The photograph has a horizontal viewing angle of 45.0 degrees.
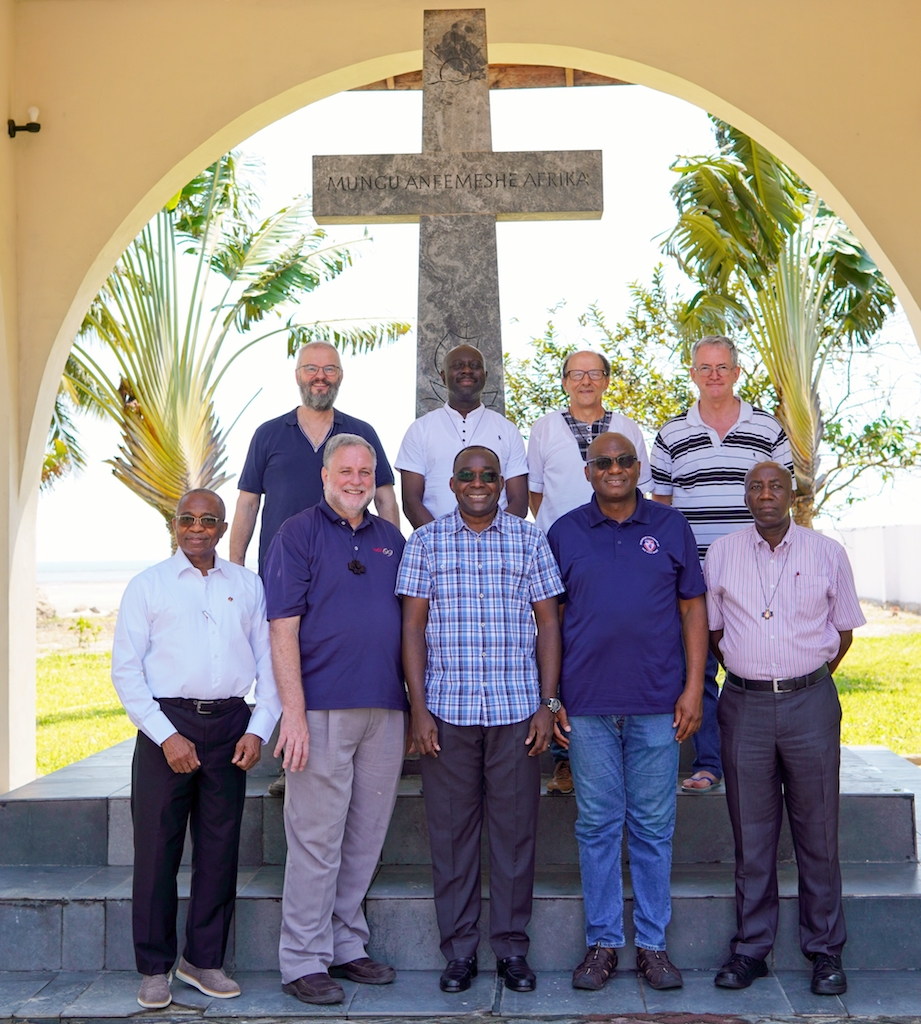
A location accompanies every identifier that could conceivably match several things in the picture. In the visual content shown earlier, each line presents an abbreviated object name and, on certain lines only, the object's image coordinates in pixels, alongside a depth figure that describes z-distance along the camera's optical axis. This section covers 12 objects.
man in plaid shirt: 3.80
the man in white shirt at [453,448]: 4.66
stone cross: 5.42
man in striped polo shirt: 4.60
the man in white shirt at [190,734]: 3.75
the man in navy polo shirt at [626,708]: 3.81
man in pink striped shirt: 3.81
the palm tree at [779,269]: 10.53
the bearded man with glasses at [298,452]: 4.56
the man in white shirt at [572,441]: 4.58
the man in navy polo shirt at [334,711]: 3.80
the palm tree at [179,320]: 11.73
